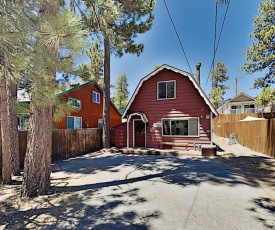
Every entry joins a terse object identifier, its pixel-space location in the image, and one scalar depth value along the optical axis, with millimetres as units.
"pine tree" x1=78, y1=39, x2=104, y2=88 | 24611
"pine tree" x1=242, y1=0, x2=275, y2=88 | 12265
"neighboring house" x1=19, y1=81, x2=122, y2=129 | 14222
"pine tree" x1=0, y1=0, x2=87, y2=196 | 2559
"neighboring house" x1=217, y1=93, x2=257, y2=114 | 29859
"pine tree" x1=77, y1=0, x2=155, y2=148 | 5949
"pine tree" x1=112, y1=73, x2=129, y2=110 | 32031
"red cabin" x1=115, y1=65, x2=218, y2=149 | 11250
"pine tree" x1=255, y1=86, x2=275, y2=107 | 14595
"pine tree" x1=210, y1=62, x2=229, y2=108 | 42072
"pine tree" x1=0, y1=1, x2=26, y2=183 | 2404
